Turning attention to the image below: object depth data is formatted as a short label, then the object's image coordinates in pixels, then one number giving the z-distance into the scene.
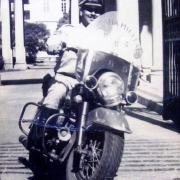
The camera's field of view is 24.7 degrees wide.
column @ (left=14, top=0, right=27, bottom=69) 28.13
